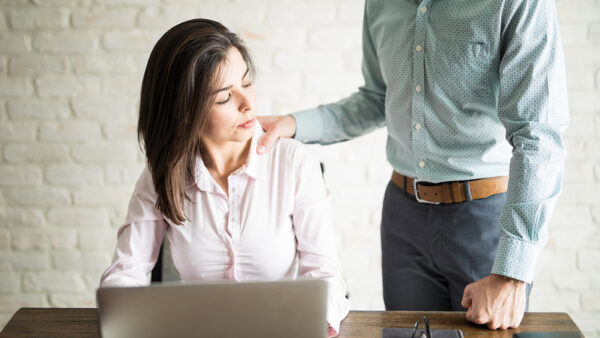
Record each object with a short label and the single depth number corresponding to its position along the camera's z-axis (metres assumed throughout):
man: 1.17
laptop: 0.89
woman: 1.29
